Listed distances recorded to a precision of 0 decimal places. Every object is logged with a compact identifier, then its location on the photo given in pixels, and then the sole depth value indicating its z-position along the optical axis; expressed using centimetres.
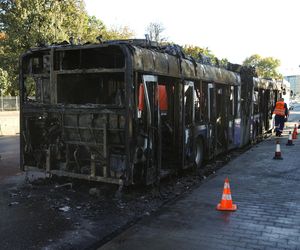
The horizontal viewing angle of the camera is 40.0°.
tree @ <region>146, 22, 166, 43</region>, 5604
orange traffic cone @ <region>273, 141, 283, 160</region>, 1202
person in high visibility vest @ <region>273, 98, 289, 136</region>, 1870
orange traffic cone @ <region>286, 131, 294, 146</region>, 1523
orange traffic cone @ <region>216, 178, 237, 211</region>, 672
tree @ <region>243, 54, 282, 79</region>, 12038
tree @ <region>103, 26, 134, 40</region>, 4559
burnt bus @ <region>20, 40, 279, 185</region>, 723
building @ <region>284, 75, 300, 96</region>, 17200
